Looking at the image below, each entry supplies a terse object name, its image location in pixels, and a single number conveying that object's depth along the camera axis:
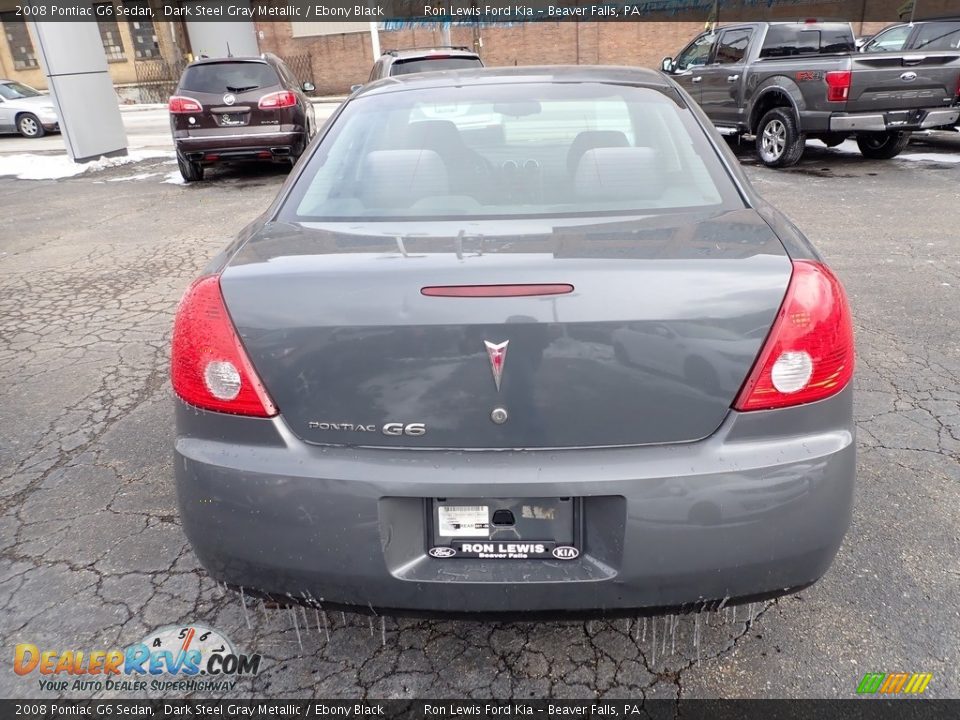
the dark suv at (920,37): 10.29
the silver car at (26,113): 16.95
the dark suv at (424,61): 10.30
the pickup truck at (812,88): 8.76
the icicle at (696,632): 2.15
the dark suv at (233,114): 9.88
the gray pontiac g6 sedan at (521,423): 1.64
